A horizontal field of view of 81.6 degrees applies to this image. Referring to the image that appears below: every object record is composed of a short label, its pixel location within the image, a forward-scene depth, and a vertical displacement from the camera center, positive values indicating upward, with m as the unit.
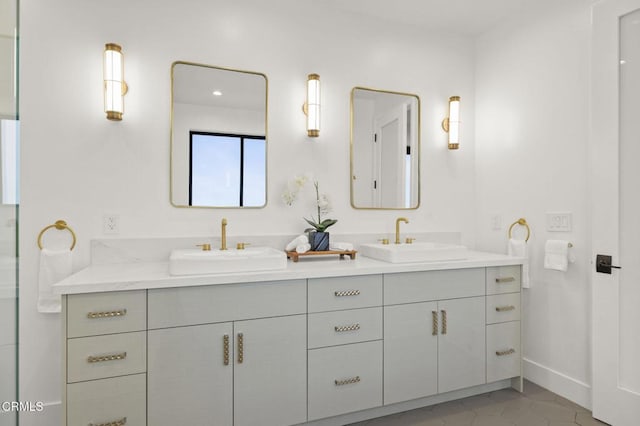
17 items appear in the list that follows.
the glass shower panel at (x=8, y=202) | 0.84 +0.02
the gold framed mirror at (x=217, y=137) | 2.22 +0.46
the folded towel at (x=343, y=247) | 2.36 -0.22
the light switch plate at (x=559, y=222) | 2.31 -0.05
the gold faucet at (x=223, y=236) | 2.14 -0.15
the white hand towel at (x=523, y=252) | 2.44 -0.26
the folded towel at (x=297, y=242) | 2.26 -0.18
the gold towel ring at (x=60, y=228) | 1.96 -0.10
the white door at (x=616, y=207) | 1.91 +0.04
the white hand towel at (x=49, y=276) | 1.91 -0.34
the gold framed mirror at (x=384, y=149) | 2.63 +0.46
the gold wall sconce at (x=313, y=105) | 2.43 +0.70
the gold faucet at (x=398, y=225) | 2.56 -0.09
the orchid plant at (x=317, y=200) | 2.37 +0.08
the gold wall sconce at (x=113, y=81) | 2.02 +0.71
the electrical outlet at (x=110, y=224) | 2.07 -0.08
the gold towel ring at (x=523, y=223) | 2.56 -0.07
